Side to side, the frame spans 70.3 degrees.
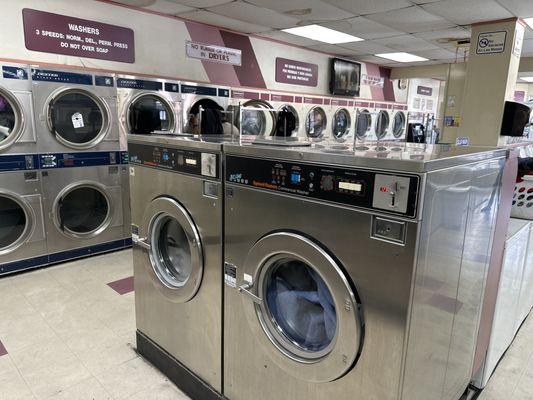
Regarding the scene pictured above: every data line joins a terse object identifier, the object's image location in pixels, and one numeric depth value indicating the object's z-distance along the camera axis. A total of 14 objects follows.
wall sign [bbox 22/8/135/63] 3.47
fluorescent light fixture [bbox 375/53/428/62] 6.99
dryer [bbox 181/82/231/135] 4.27
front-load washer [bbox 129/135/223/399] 1.68
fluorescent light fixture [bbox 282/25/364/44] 5.15
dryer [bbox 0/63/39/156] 3.09
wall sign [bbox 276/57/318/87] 6.07
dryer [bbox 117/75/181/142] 3.84
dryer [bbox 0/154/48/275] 3.23
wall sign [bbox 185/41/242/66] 4.78
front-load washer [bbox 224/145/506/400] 1.10
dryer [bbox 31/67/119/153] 3.29
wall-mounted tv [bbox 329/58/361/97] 6.97
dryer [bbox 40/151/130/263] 3.50
